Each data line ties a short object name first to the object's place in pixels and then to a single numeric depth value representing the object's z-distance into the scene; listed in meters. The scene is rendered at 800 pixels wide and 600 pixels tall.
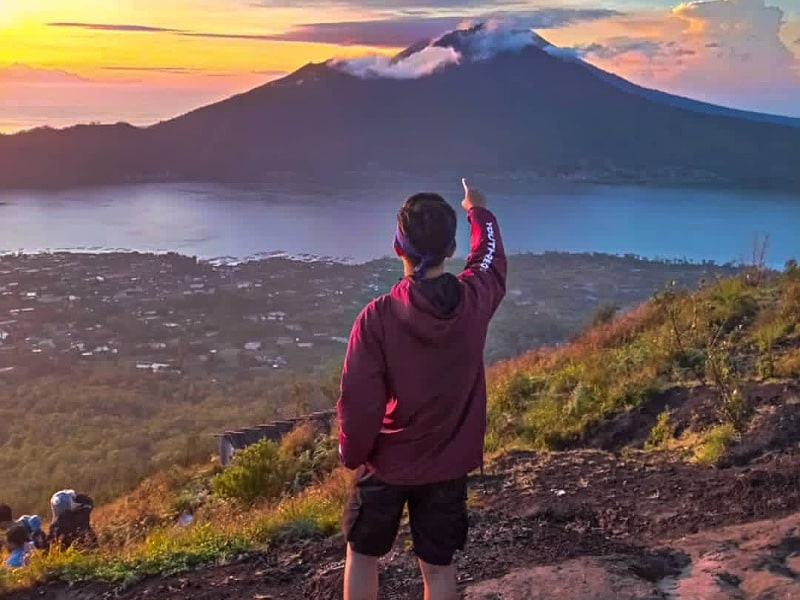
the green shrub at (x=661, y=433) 5.74
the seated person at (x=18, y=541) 6.04
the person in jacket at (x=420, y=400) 2.79
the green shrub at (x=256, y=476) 6.39
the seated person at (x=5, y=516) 9.09
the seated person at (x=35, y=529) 6.36
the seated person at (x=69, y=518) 6.59
